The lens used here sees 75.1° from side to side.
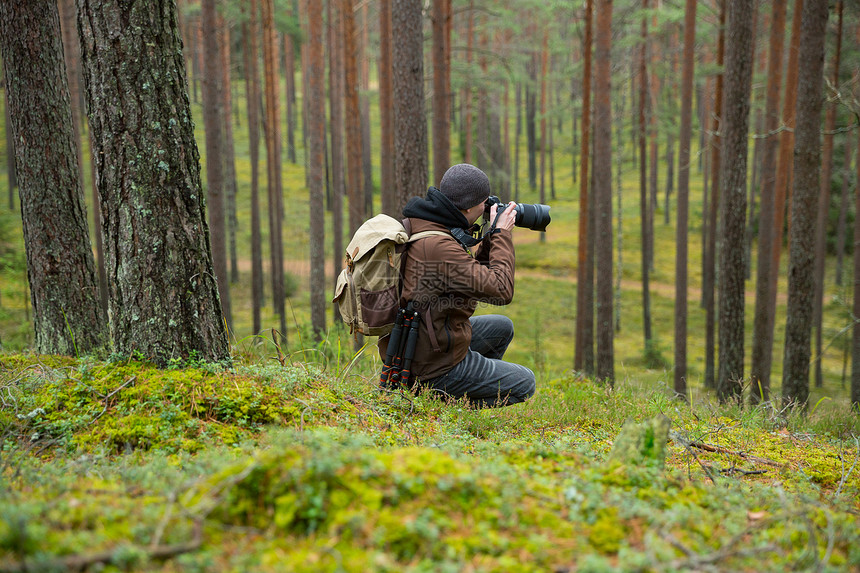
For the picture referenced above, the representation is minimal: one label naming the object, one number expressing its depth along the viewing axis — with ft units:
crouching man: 12.21
